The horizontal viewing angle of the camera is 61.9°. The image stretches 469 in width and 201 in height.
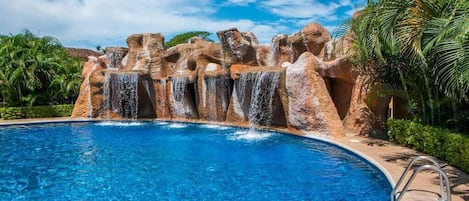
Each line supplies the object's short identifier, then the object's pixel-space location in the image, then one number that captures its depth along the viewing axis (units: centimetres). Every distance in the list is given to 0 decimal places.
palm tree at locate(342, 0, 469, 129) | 691
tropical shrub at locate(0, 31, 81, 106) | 2323
